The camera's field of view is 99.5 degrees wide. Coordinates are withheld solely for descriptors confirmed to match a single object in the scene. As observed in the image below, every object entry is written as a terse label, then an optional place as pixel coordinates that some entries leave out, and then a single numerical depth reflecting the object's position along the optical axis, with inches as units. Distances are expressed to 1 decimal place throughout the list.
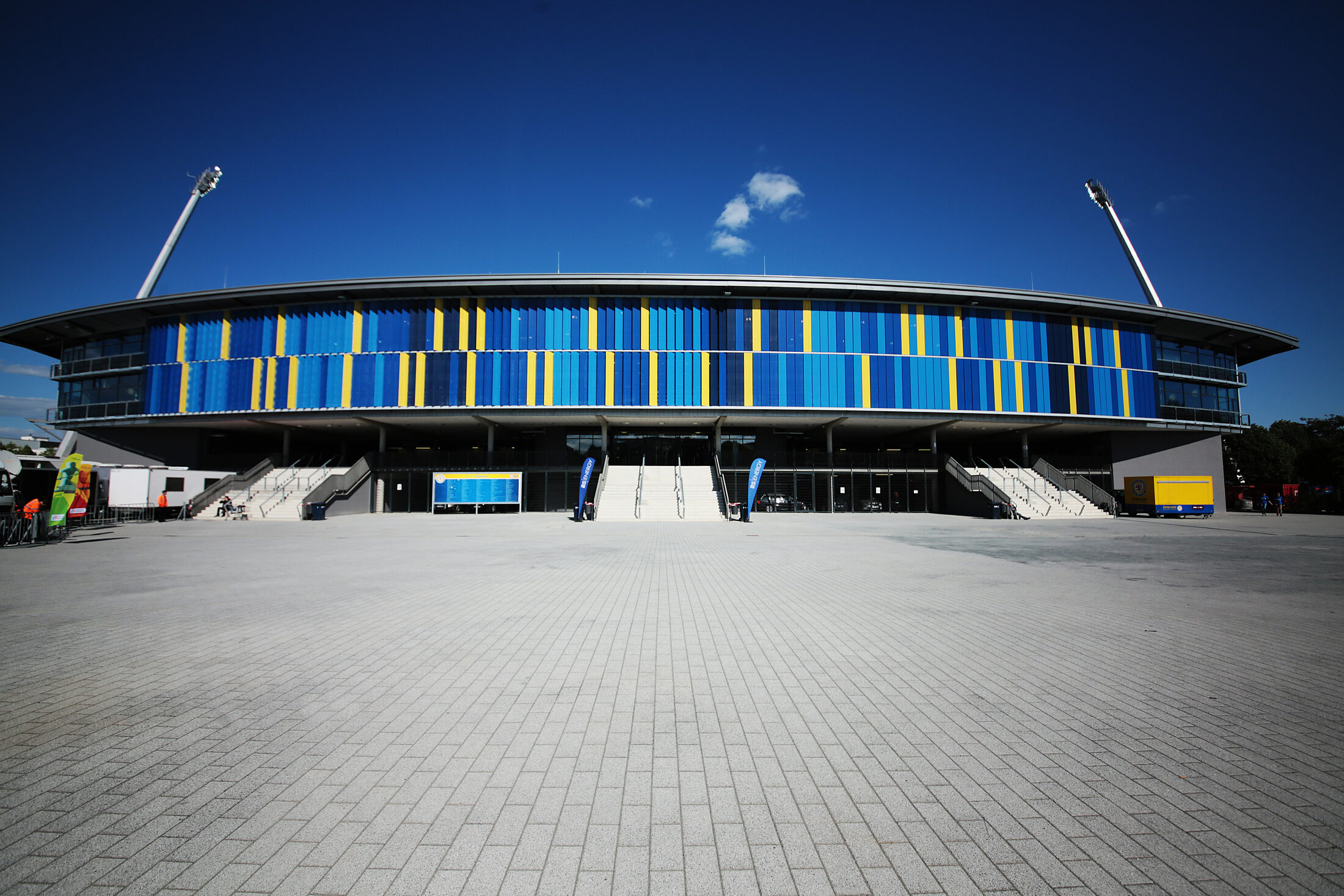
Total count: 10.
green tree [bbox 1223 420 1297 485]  2682.1
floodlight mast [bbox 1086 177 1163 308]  2164.1
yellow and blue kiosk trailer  1346.0
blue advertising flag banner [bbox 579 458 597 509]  1210.0
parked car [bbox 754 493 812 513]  1529.3
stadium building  1464.1
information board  1401.3
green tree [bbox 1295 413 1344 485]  2182.6
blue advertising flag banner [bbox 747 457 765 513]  1233.4
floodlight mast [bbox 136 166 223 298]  2149.4
